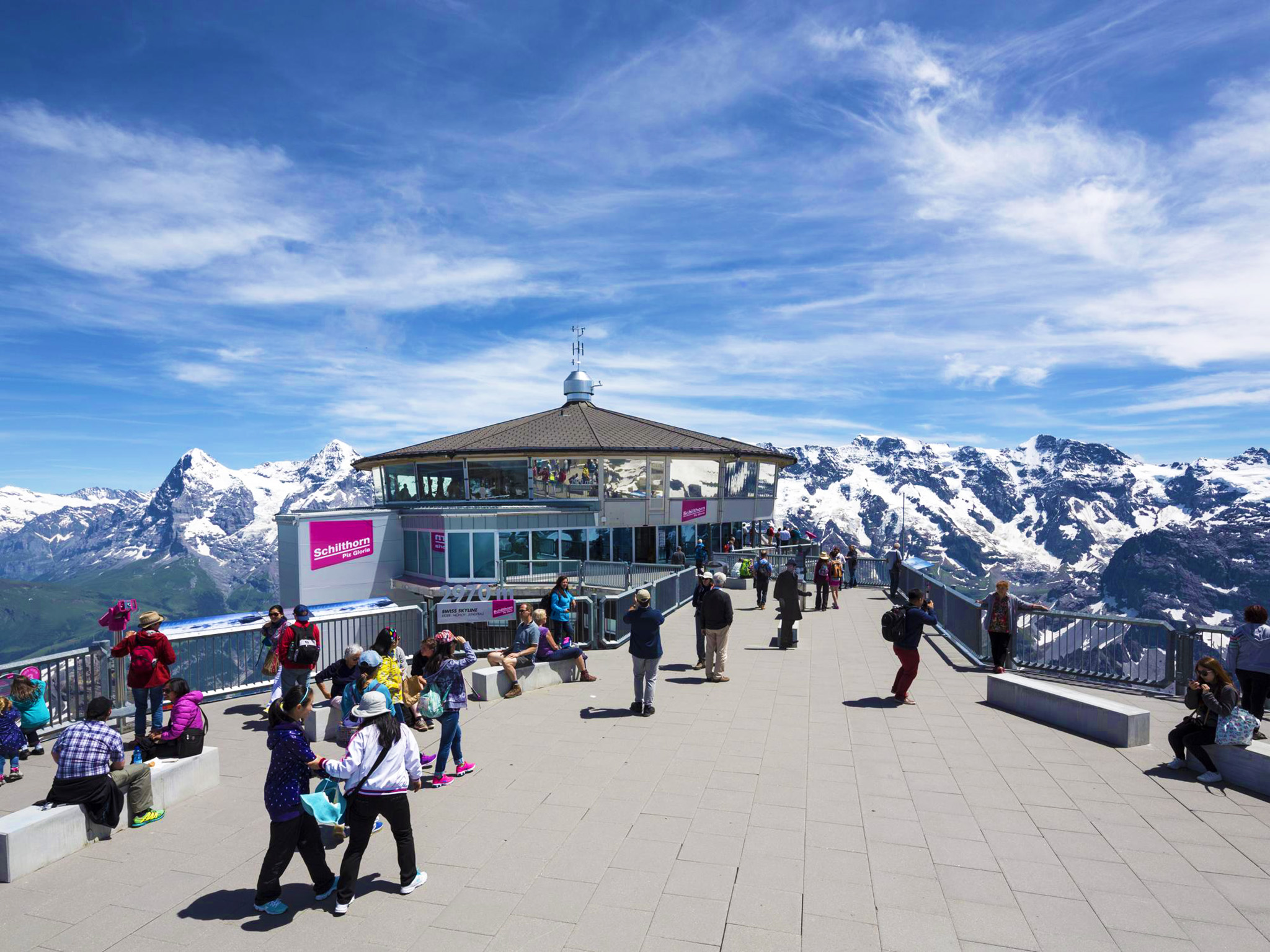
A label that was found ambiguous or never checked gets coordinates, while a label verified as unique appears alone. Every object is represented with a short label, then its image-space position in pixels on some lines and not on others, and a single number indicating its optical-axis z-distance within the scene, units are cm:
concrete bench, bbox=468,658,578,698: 1249
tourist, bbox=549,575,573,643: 1434
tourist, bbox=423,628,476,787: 870
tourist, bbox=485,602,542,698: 1319
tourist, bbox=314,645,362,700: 941
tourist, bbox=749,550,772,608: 2350
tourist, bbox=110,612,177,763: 986
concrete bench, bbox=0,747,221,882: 640
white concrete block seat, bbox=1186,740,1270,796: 812
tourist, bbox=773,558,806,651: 1639
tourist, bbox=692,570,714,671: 1435
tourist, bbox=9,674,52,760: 969
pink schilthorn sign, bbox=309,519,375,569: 3141
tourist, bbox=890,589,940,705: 1165
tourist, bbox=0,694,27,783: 878
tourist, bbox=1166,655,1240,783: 841
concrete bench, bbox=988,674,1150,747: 979
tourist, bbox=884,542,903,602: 2558
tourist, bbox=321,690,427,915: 574
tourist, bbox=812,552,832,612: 2339
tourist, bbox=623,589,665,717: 1129
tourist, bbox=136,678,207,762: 842
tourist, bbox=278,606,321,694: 1055
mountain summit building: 3148
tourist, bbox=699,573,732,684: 1328
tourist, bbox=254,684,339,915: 579
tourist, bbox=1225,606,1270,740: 977
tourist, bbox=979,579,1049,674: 1386
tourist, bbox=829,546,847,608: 2441
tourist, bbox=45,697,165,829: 694
